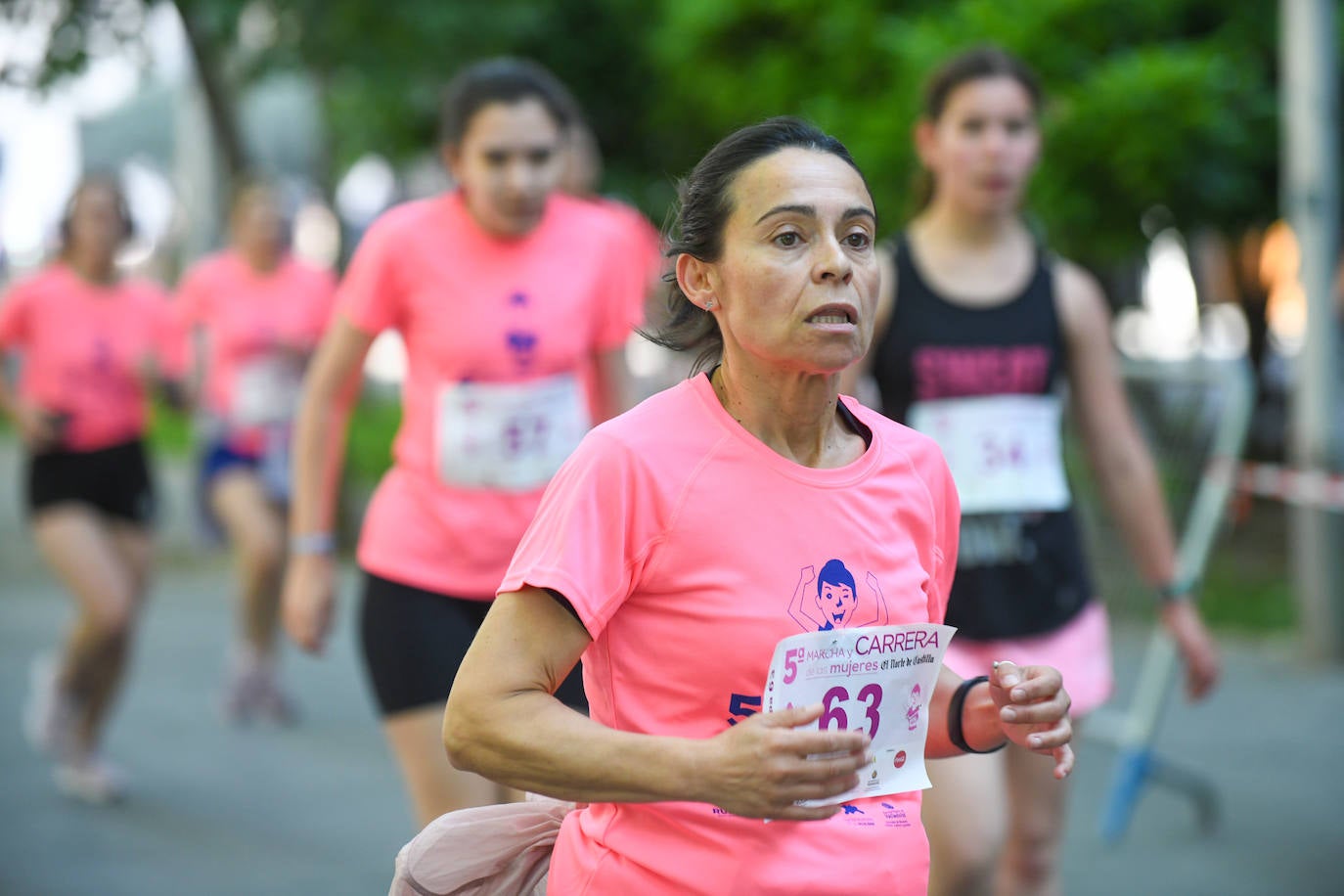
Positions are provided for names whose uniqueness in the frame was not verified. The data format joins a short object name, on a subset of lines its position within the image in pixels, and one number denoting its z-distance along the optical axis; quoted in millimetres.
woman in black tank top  7379
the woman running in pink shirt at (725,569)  4031
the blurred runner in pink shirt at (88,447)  12430
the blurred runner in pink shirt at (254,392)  14805
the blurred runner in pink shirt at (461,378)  7441
